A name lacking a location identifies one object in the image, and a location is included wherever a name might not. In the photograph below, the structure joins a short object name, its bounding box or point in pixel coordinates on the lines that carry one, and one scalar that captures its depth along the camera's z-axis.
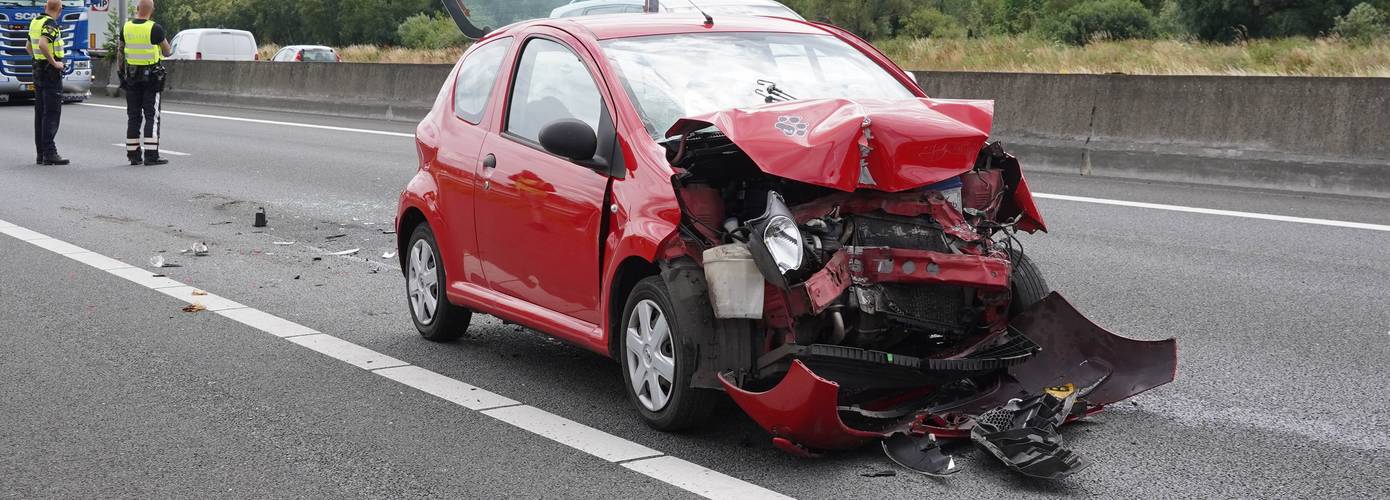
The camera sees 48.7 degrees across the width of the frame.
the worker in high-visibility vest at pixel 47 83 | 17.36
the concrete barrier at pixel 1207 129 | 13.02
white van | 40.38
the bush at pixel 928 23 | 82.13
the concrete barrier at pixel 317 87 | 25.20
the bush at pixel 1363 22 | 45.92
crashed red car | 5.02
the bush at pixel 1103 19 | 74.79
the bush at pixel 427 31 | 75.72
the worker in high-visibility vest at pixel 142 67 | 17.66
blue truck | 30.36
